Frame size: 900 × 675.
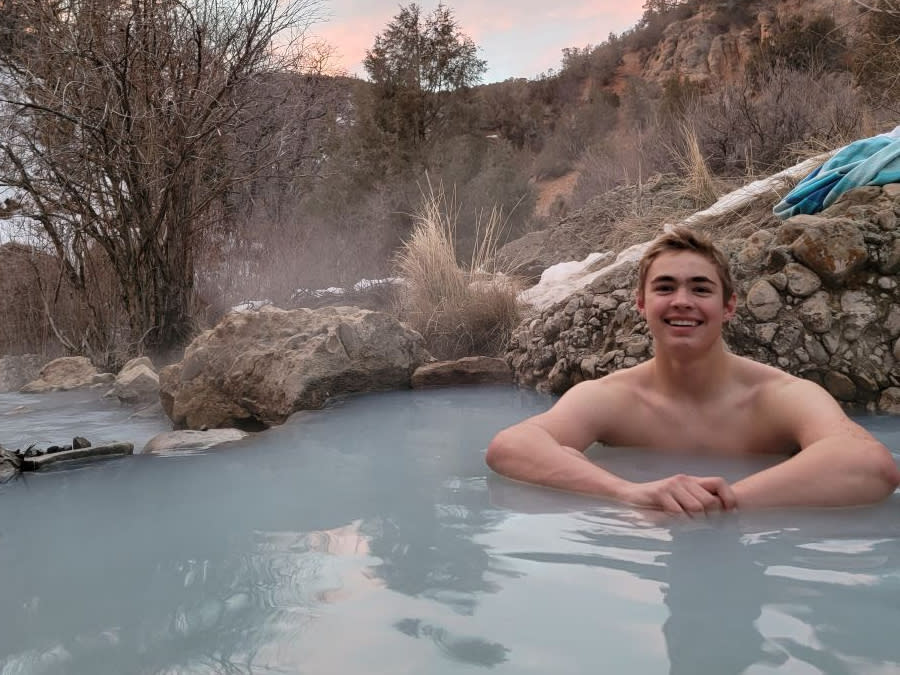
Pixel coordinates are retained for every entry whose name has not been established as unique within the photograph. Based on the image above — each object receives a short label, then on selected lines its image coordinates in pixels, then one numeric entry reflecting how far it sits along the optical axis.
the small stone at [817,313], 4.09
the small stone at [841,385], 4.07
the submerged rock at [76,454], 3.33
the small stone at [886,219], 4.16
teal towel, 4.55
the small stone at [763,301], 4.19
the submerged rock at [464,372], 5.32
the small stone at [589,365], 4.57
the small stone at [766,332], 4.14
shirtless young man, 2.21
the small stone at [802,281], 4.18
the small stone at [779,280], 4.22
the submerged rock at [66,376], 6.22
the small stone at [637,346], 4.42
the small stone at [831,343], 4.10
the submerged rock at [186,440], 3.69
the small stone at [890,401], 3.97
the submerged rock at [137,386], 5.54
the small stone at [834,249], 4.10
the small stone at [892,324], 4.11
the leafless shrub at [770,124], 8.00
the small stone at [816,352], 4.09
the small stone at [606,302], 4.81
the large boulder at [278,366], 4.81
